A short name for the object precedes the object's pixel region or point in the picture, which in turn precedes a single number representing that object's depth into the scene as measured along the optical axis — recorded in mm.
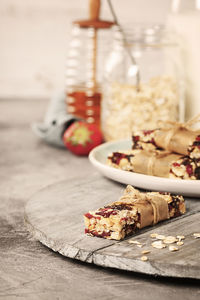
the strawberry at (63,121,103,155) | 875
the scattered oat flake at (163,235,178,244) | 592
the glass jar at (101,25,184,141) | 855
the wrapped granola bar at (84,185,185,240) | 597
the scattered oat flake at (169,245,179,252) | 580
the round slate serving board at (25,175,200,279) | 564
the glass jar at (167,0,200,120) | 885
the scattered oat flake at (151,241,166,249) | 585
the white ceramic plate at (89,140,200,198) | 666
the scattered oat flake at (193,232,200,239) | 600
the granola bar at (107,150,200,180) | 673
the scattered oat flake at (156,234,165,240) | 599
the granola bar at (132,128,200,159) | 682
